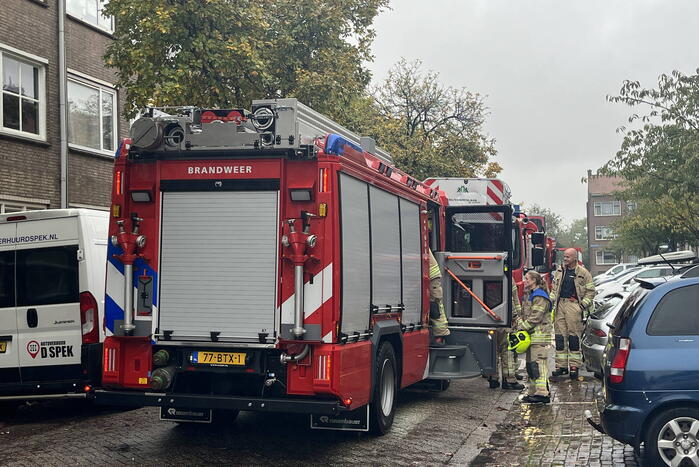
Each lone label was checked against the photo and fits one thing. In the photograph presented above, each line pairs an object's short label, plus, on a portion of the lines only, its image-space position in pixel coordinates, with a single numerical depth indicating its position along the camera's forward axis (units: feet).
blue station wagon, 21.17
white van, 30.17
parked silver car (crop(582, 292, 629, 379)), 38.24
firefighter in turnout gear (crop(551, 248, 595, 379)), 42.45
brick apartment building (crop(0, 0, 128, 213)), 56.29
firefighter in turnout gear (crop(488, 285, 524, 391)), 39.46
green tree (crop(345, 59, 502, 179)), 98.89
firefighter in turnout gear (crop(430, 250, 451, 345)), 34.60
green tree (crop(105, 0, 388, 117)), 46.85
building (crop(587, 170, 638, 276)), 305.73
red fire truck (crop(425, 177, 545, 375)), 35.91
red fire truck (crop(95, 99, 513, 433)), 23.39
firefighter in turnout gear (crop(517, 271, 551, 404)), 34.99
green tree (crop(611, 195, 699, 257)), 103.59
